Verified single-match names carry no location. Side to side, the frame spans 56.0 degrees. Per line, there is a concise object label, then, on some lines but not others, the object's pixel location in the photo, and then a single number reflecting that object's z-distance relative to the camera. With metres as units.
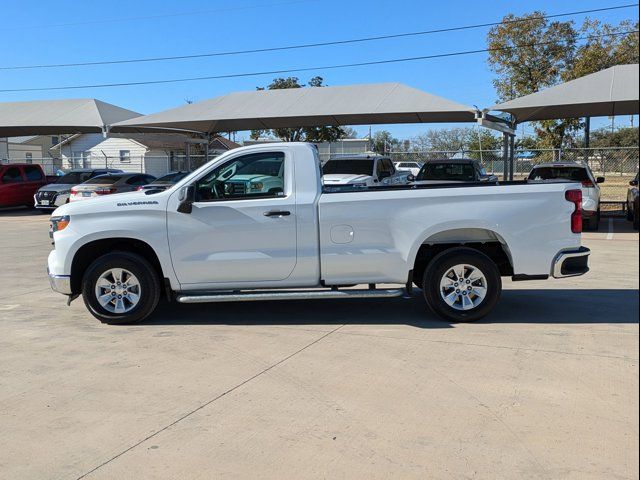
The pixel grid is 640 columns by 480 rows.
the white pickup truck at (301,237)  6.55
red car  23.39
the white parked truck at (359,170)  17.00
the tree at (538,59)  25.69
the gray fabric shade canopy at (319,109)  19.95
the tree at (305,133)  45.88
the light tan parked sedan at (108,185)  19.33
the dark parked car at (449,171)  17.34
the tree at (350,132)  51.22
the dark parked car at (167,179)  18.60
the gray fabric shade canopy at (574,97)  15.34
